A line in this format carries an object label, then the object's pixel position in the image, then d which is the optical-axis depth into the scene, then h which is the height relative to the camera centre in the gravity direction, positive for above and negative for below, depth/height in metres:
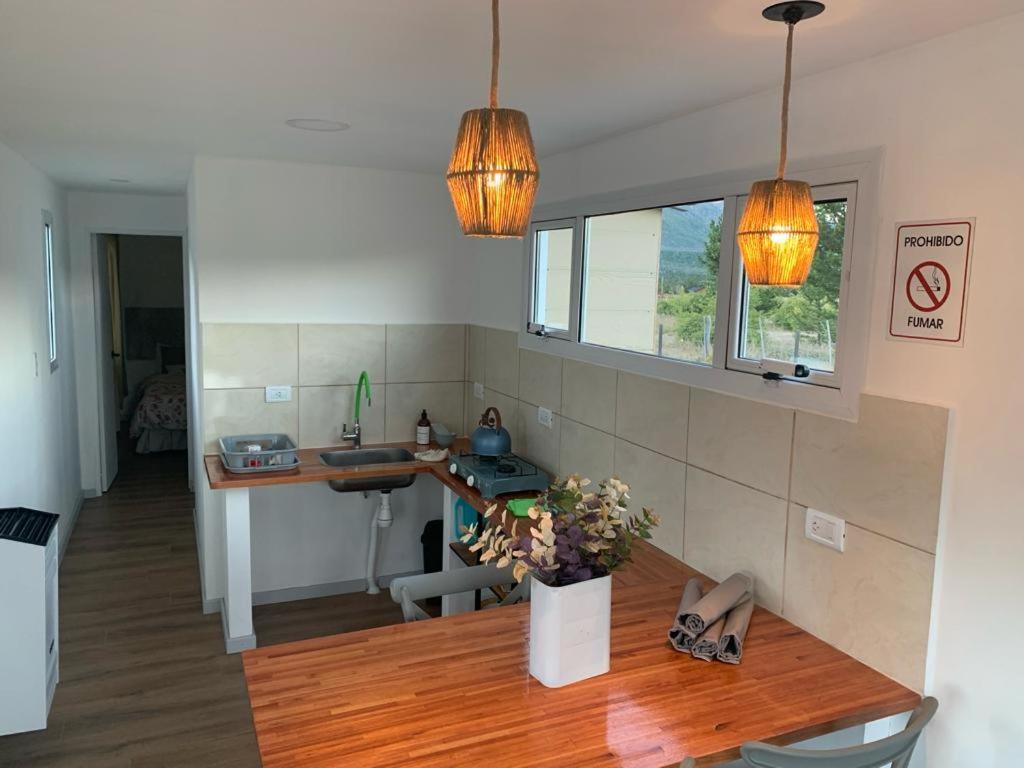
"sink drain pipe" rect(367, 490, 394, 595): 4.41 -1.36
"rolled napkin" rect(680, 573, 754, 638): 2.06 -0.84
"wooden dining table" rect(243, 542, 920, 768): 1.61 -0.93
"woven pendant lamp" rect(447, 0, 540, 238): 1.25 +0.18
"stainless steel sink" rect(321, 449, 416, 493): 4.06 -0.96
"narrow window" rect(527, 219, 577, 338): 3.56 +0.03
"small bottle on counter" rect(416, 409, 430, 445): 4.41 -0.83
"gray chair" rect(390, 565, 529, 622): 2.42 -0.95
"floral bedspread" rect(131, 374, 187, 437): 7.54 -1.28
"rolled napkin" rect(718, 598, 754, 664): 2.01 -0.89
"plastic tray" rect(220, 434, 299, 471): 3.71 -0.85
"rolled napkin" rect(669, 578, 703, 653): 2.06 -0.90
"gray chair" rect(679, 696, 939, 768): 1.52 -0.89
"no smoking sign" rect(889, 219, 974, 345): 1.78 +0.03
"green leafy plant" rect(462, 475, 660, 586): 1.84 -0.59
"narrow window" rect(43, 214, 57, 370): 5.13 -0.15
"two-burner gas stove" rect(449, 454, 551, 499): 3.38 -0.83
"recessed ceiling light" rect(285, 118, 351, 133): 2.94 +0.58
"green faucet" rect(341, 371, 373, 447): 4.27 -0.80
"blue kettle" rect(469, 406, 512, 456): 3.67 -0.72
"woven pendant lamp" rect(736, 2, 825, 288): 1.61 +0.13
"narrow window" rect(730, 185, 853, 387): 2.10 -0.06
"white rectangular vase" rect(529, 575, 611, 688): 1.84 -0.81
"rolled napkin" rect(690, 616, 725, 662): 2.02 -0.90
